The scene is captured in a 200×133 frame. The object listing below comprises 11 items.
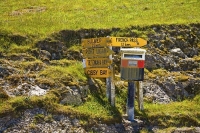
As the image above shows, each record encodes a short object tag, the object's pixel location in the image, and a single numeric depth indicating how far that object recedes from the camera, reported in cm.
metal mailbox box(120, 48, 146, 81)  1367
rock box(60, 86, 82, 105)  1404
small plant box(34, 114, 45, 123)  1280
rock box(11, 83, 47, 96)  1366
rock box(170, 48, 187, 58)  1853
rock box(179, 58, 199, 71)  1797
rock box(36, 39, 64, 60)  1673
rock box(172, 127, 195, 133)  1338
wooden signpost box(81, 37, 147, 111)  1428
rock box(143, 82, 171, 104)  1576
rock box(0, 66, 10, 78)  1430
